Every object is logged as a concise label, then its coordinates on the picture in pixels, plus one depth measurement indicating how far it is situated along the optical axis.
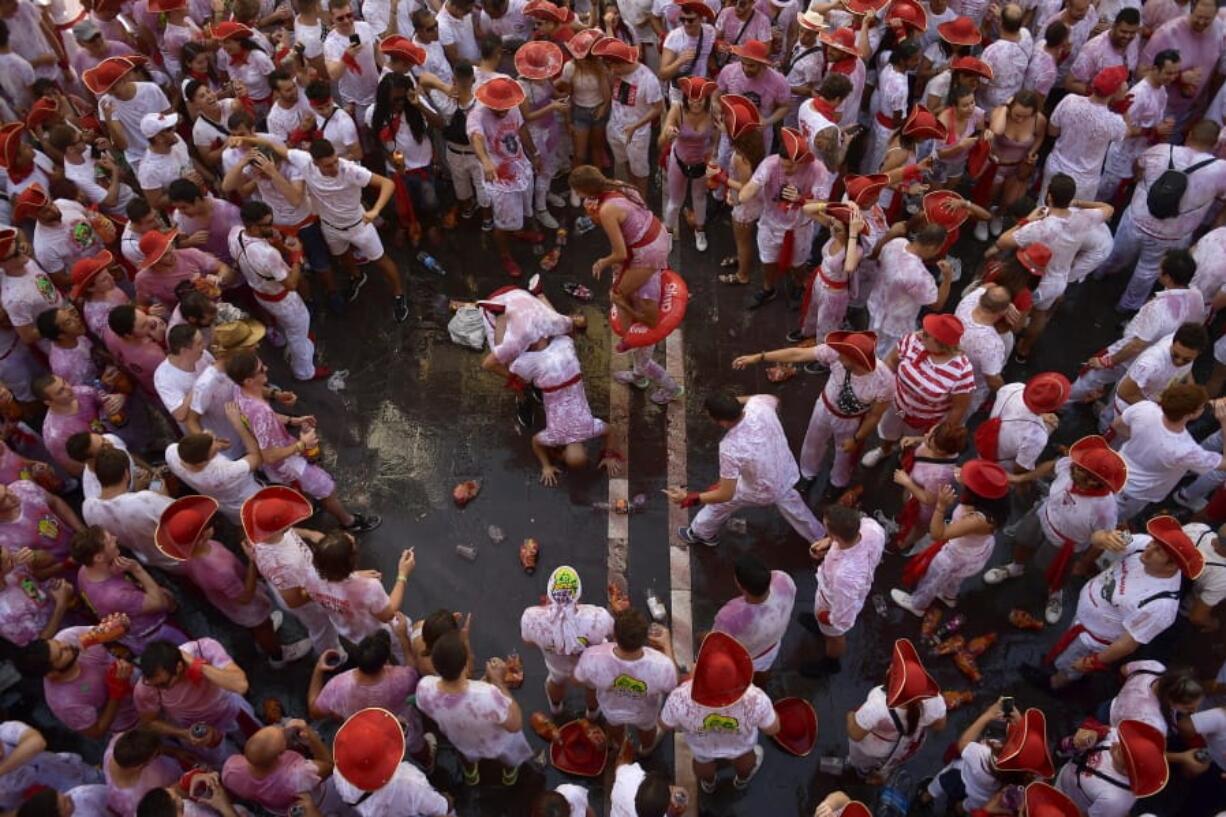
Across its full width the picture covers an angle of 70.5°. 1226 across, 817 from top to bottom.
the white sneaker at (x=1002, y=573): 7.10
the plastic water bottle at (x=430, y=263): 9.67
